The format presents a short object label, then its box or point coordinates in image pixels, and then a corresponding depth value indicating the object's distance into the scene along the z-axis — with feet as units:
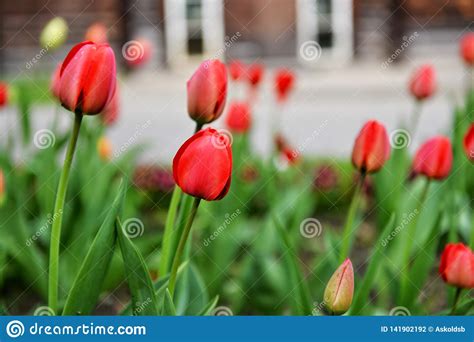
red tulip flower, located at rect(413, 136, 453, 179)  6.97
